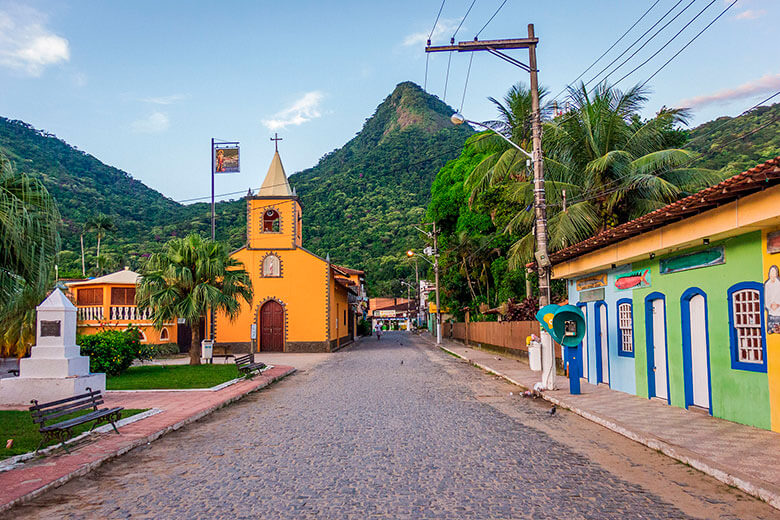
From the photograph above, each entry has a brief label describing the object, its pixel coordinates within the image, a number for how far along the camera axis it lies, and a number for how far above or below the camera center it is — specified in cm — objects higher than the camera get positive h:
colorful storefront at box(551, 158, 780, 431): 853 +2
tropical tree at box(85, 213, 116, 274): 5234 +778
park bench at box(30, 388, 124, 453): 788 -146
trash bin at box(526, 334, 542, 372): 1603 -136
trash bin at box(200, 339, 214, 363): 2445 -159
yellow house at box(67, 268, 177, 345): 2958 +50
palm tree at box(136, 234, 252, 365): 2195 +105
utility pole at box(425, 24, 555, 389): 1470 +344
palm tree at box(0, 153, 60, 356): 737 +99
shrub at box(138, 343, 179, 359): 3009 -194
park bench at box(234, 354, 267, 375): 1816 -175
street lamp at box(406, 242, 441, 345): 4241 +238
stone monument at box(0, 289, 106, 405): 1266 -107
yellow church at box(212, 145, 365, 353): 3606 +130
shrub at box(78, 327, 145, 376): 1788 -115
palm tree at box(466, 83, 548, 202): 2589 +775
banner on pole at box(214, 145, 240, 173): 3284 +822
